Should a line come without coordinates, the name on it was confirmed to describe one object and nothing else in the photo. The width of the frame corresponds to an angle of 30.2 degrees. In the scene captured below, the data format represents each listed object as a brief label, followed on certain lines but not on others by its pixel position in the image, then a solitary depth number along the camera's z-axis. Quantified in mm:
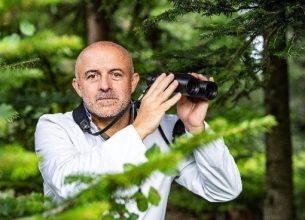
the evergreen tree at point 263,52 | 2961
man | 2455
